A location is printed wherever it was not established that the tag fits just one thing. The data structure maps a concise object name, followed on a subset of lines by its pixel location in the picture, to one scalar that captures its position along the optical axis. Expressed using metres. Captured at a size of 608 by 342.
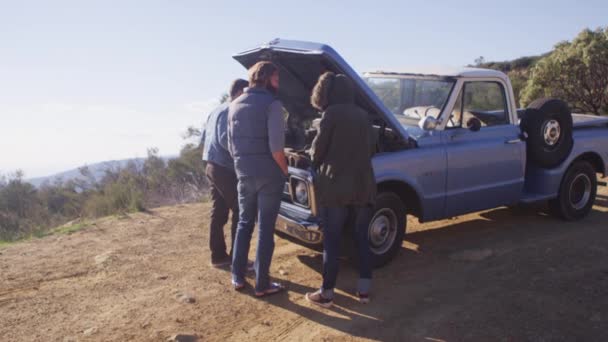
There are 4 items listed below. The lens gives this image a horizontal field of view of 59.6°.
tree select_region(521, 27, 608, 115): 15.34
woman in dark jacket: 4.27
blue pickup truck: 5.23
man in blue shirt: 5.16
